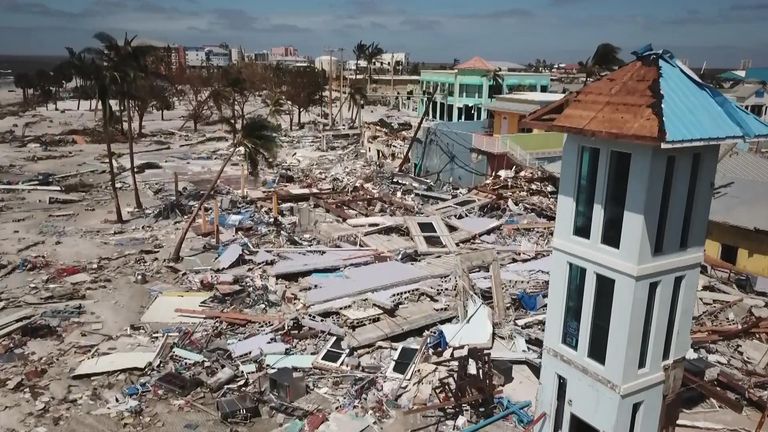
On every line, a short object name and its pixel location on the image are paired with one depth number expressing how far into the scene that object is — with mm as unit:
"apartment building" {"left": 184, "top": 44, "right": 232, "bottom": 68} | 188875
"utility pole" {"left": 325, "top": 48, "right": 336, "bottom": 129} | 56122
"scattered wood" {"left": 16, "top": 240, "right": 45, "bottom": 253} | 20848
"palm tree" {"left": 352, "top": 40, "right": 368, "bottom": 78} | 86562
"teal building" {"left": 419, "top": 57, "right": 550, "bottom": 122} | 49375
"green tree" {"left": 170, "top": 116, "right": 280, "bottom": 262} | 20562
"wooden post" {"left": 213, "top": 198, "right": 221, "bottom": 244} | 21328
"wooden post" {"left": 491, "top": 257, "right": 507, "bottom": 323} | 14440
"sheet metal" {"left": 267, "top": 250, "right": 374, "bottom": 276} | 18000
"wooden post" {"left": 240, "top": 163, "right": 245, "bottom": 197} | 27797
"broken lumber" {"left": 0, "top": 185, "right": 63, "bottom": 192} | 29688
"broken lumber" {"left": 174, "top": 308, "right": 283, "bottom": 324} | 14961
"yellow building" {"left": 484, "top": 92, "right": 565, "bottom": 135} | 31000
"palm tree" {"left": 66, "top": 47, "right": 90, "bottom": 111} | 25653
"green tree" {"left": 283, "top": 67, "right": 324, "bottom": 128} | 59969
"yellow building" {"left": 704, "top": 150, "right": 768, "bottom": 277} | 17969
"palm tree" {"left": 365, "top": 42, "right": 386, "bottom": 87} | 85750
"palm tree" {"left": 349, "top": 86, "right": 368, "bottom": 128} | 53103
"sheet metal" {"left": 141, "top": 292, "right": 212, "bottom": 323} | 15188
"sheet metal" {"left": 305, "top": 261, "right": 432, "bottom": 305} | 15891
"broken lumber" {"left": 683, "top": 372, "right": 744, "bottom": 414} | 9430
